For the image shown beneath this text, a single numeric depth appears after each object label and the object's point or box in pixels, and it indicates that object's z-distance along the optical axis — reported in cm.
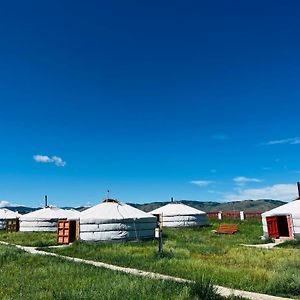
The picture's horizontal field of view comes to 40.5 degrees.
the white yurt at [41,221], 3269
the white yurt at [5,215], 3884
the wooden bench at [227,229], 2766
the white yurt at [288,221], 2192
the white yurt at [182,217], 3266
